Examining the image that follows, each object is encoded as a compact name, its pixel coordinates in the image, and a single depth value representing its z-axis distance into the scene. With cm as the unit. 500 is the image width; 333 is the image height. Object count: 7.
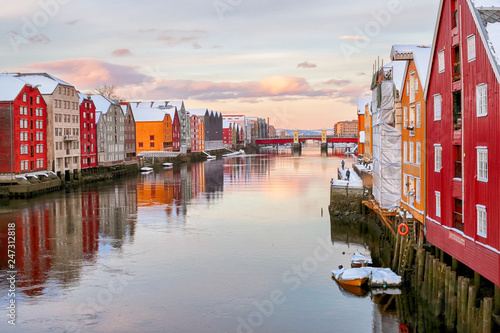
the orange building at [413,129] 2577
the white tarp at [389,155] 3117
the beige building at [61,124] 6706
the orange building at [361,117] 7956
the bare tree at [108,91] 13825
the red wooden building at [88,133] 7738
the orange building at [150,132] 11512
